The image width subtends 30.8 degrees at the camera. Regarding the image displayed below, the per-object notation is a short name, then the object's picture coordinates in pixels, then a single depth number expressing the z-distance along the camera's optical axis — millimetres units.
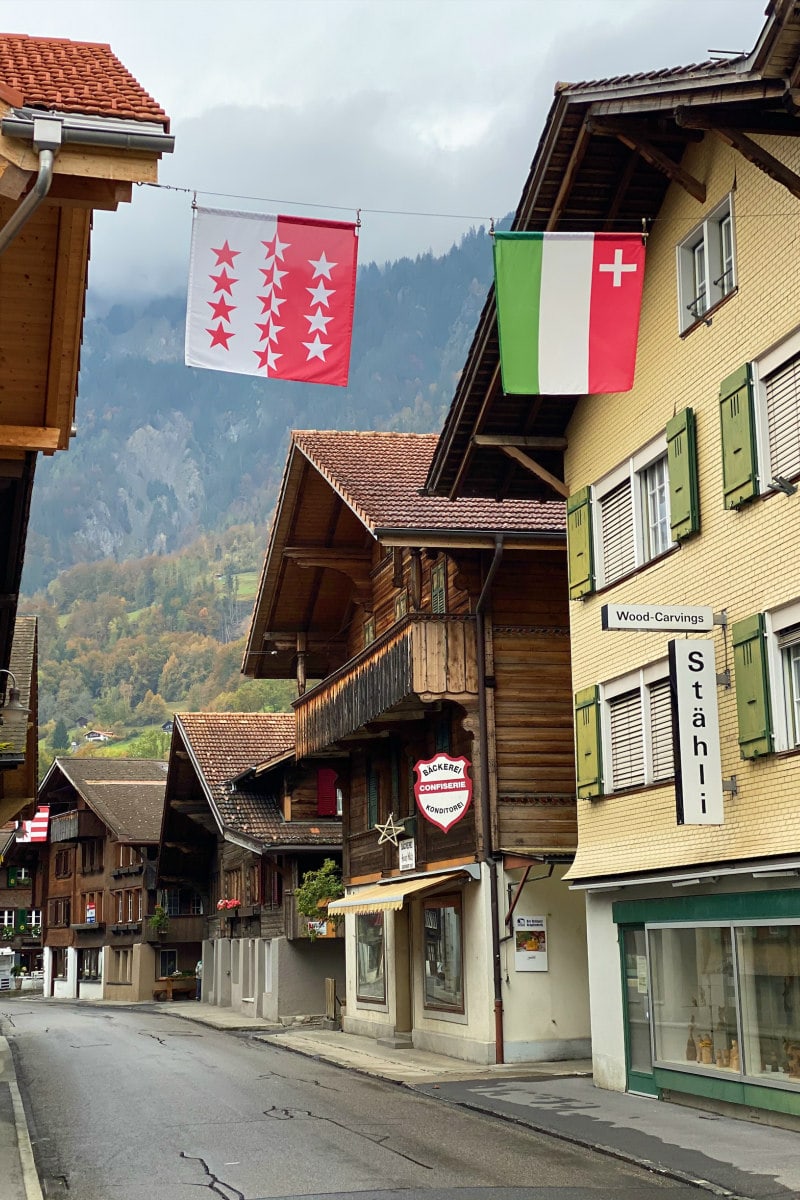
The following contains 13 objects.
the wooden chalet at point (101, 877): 55906
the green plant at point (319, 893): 34188
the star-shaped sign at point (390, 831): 27478
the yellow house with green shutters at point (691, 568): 14867
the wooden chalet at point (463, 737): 22781
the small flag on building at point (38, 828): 52219
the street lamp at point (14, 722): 17469
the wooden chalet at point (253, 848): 37438
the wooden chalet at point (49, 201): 8148
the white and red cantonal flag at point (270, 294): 12562
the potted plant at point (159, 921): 51594
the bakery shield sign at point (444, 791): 22656
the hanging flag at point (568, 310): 13930
